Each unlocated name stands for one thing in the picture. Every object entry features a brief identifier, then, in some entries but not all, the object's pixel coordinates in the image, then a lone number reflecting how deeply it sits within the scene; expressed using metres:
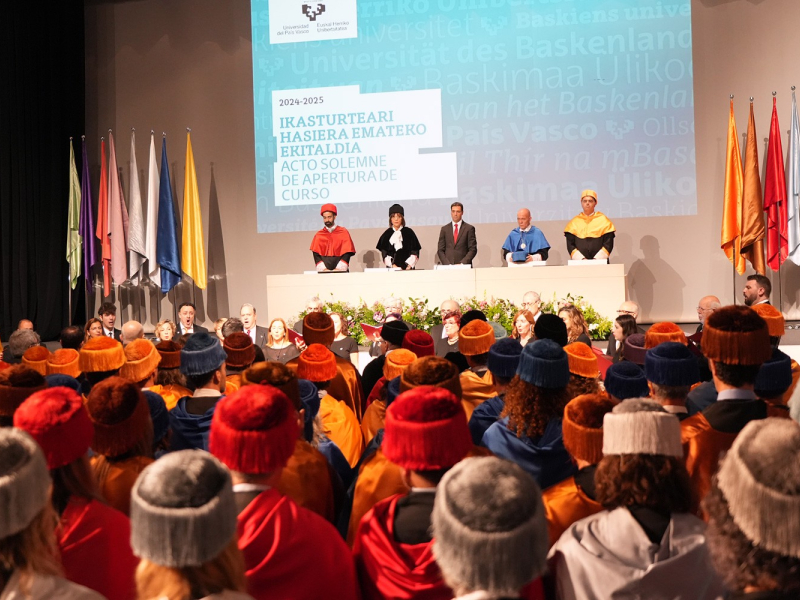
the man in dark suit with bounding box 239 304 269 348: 8.61
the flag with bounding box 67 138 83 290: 11.63
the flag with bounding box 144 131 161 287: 11.42
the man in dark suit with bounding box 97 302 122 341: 9.27
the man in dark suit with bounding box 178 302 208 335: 9.37
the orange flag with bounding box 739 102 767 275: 10.03
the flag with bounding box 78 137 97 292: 11.61
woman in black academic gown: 10.17
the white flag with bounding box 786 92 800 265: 9.92
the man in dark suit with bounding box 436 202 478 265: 10.16
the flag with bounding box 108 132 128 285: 11.57
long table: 9.32
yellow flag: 11.61
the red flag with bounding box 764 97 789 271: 10.03
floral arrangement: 9.14
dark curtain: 10.98
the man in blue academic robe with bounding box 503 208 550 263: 9.98
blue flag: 11.49
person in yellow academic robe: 9.93
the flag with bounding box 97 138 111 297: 11.62
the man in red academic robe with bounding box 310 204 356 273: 10.37
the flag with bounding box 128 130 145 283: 11.48
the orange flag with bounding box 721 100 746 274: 10.16
